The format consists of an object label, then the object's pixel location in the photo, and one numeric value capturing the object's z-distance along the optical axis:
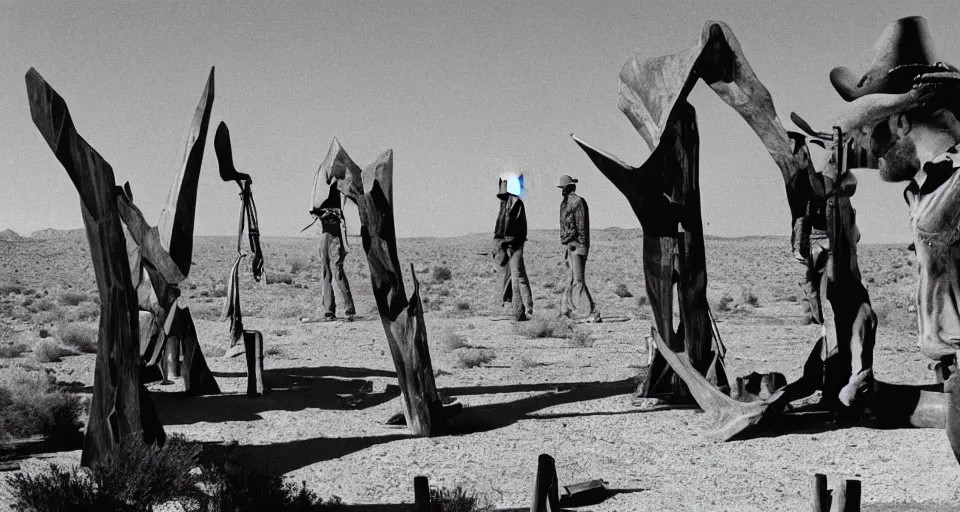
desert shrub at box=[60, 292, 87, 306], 24.41
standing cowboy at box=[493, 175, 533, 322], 17.11
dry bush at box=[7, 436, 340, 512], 5.68
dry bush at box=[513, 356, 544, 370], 12.40
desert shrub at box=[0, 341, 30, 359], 13.79
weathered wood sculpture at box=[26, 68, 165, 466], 6.80
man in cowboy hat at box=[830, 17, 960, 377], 5.82
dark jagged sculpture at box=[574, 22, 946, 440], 7.97
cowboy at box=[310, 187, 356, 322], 15.75
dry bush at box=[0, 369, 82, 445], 8.24
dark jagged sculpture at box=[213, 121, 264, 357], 10.88
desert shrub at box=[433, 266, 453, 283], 32.16
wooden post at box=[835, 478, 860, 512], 4.78
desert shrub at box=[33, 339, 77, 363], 13.30
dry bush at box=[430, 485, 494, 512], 5.71
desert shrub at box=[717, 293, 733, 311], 21.20
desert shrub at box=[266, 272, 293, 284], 30.41
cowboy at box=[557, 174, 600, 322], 16.98
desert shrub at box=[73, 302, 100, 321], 20.90
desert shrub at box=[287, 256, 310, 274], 38.40
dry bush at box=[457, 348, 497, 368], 12.48
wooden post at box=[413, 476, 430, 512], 5.19
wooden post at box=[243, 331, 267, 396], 10.08
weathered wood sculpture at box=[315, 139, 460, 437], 8.21
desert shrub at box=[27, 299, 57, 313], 22.52
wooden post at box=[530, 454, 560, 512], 5.44
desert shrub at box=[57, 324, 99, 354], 14.45
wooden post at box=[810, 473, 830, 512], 5.11
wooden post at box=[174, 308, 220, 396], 10.13
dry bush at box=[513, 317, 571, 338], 15.50
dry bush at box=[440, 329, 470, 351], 13.93
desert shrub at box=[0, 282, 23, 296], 27.98
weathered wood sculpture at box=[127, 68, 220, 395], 9.19
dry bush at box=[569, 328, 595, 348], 14.45
